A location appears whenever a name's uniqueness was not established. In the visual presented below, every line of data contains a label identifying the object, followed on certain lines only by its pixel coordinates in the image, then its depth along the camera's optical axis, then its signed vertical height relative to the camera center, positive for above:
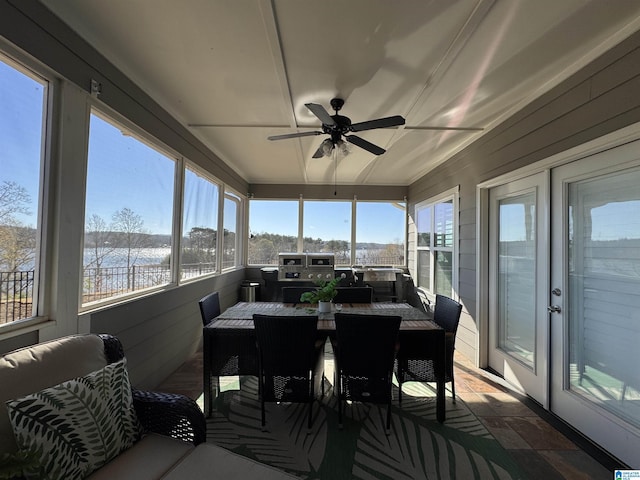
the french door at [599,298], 1.68 -0.33
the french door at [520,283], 2.31 -0.33
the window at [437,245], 3.72 +0.03
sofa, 0.98 -0.74
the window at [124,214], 1.90 +0.22
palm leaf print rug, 1.67 -1.34
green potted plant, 2.60 -0.49
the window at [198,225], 3.15 +0.22
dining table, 2.12 -0.79
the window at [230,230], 4.46 +0.24
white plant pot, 2.62 -0.59
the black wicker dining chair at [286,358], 1.93 -0.81
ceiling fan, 2.05 +0.95
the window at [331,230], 5.46 +0.30
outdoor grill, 4.89 -0.39
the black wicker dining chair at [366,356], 1.91 -0.78
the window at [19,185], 1.36 +0.28
